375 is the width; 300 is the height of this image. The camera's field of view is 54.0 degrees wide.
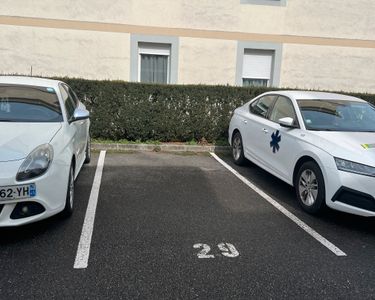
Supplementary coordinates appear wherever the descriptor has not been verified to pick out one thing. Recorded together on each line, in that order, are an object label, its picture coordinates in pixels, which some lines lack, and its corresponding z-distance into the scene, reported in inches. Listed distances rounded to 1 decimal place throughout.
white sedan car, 167.5
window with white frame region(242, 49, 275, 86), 449.1
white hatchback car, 137.6
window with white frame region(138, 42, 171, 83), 430.0
